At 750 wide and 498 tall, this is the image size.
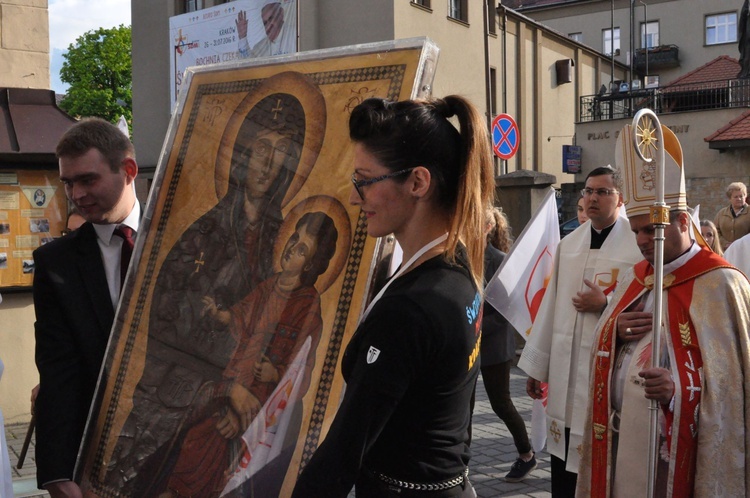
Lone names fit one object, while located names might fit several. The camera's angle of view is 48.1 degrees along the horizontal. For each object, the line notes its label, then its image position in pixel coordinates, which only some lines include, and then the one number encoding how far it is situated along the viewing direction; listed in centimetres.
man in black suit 266
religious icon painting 229
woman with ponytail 172
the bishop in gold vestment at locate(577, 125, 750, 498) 310
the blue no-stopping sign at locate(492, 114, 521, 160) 1296
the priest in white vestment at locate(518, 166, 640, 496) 458
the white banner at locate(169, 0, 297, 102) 2458
